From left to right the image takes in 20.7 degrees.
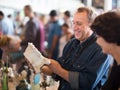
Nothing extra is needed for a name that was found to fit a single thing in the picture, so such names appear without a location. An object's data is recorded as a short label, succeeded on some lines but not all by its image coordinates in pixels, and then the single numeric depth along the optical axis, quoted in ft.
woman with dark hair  5.59
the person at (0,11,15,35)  22.45
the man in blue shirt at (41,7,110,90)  6.99
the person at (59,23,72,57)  17.53
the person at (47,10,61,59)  19.39
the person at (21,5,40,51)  17.25
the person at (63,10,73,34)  21.08
